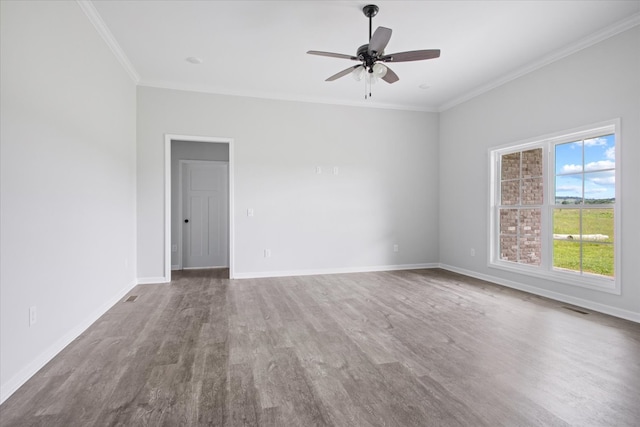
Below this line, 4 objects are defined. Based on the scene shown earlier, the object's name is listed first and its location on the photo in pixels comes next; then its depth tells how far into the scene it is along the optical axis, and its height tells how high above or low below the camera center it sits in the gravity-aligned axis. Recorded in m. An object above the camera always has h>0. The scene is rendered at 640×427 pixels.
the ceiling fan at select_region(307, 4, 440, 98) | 2.75 +1.41
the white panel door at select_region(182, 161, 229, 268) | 6.20 -0.08
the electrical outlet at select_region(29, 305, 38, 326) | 2.10 -0.70
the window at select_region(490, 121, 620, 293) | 3.46 +0.04
